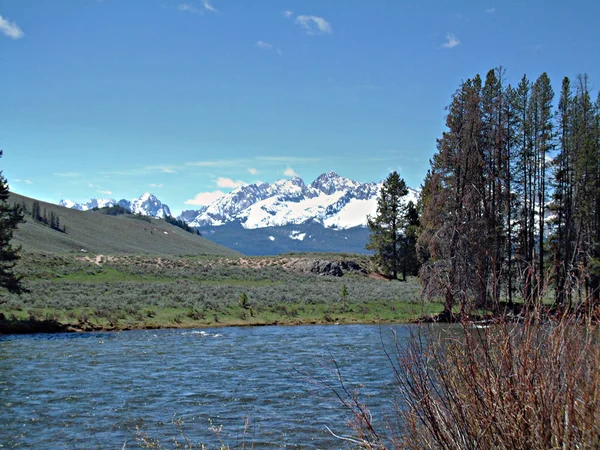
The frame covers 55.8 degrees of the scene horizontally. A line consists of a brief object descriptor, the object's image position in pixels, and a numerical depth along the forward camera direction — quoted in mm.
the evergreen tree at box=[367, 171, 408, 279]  62094
